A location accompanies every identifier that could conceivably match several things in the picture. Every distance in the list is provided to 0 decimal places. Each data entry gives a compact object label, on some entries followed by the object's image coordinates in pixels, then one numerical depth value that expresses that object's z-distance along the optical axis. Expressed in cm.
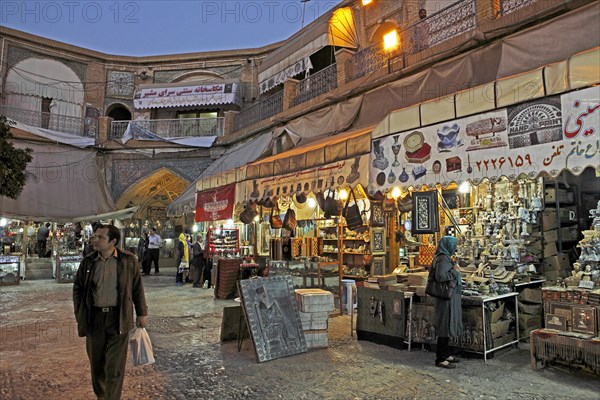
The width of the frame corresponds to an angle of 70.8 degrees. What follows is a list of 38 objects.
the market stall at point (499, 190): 396
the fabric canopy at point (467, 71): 601
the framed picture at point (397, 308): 540
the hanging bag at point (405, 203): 749
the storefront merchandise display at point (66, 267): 1328
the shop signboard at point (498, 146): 376
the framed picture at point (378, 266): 911
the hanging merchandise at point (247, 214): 988
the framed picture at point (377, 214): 852
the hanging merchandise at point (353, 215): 729
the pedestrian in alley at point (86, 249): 1334
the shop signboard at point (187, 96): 1736
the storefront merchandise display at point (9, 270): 1259
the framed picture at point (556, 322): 475
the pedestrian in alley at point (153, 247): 1480
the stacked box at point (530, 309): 565
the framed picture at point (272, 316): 502
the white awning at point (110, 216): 1523
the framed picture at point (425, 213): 543
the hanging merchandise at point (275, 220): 1010
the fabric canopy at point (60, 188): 1527
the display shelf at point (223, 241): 1263
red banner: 881
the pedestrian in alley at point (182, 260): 1270
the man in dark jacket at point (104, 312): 346
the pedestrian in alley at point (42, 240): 1614
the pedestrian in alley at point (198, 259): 1222
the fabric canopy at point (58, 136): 1606
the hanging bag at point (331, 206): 770
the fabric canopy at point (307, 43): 1130
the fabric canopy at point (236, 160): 1121
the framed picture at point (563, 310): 472
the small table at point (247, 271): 971
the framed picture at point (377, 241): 920
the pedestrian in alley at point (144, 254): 1541
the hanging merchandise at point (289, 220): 930
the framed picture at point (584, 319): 451
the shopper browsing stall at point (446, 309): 465
